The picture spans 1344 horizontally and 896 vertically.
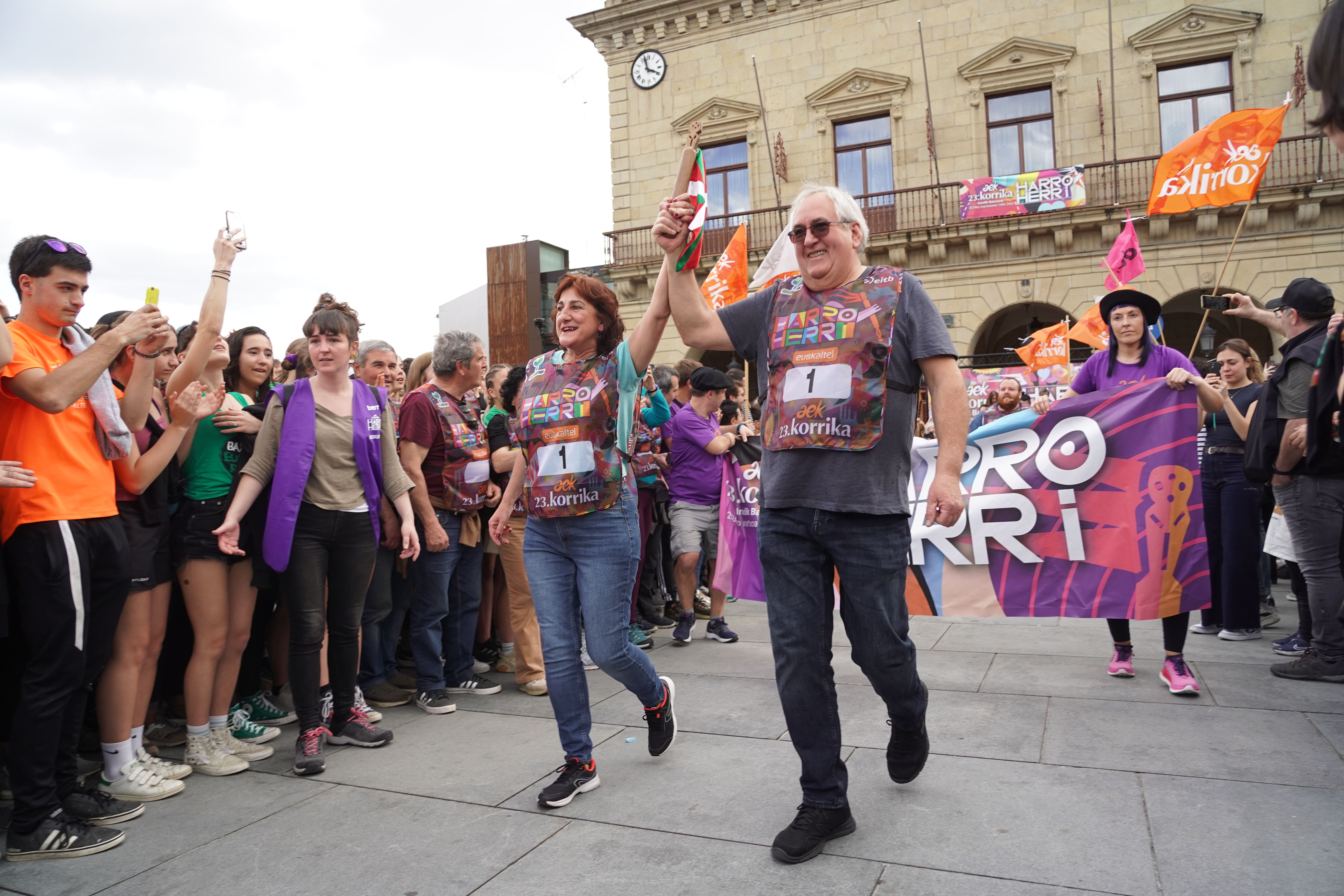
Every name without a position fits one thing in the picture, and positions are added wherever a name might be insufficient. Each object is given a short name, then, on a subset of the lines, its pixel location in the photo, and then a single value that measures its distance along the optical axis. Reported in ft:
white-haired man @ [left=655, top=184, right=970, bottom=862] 9.32
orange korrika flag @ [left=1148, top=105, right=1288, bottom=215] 28.99
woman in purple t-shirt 15.70
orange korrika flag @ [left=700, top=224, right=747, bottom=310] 29.07
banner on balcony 60.80
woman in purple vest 12.96
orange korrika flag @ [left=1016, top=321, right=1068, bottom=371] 48.70
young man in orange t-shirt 9.98
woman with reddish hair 11.40
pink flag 35.53
